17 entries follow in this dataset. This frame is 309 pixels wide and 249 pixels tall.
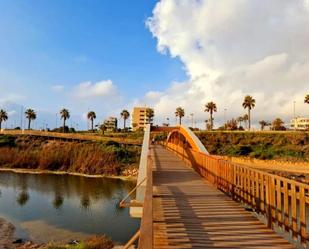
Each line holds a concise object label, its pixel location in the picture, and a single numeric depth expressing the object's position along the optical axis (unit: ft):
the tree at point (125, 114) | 345.31
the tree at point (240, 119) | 356.18
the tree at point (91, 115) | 336.08
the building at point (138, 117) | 451.85
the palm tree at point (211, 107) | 301.84
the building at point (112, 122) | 437.25
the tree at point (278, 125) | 312.54
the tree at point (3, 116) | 306.55
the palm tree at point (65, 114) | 311.47
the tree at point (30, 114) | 315.17
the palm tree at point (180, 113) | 325.21
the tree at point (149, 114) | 392.06
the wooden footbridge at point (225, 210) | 16.87
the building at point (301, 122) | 456.86
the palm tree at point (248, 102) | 271.49
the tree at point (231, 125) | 309.06
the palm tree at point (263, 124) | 351.13
